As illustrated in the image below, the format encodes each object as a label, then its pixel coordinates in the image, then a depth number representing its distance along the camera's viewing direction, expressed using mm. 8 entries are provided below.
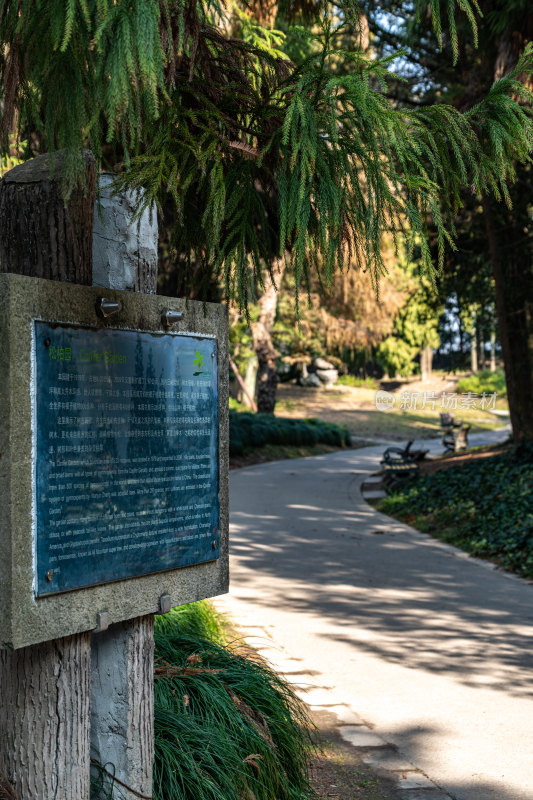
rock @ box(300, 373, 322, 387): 47594
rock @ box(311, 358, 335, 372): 49188
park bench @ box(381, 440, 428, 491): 15734
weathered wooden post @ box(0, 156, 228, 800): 2652
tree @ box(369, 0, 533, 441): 13431
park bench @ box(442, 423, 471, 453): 21109
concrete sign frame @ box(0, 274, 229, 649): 2607
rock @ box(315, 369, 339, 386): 48812
